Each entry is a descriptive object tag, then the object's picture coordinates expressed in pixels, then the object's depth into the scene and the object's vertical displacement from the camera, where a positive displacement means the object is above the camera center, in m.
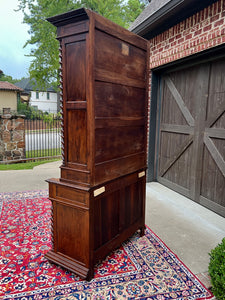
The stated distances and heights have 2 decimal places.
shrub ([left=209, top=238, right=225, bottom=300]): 2.04 -1.35
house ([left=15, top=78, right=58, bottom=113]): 36.16 +3.04
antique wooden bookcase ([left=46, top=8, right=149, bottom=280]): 2.18 -0.15
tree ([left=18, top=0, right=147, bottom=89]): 9.69 +3.84
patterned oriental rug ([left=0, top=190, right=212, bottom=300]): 2.21 -1.61
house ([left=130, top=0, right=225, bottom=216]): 3.77 +0.48
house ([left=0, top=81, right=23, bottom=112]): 22.77 +2.33
